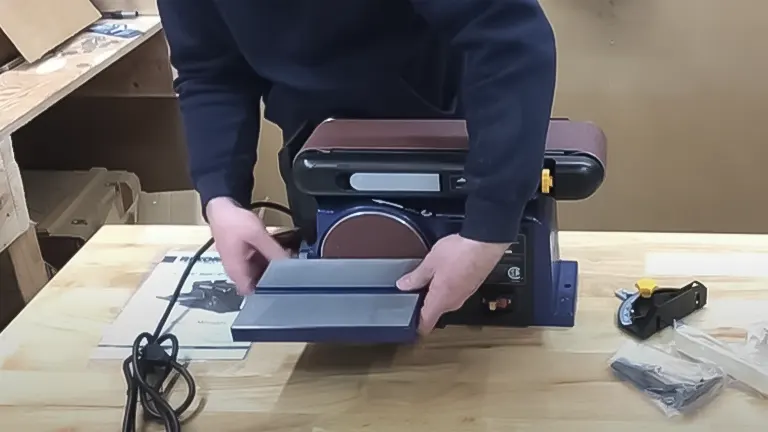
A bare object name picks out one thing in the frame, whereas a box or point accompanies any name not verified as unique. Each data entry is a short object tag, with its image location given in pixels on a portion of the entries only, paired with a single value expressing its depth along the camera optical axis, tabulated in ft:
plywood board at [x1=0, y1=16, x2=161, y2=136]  4.61
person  2.24
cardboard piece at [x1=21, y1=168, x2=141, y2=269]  5.49
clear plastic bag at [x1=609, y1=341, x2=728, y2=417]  2.39
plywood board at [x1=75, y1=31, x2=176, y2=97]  5.88
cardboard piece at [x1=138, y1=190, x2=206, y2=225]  6.31
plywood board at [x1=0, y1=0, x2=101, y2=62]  5.18
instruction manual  2.75
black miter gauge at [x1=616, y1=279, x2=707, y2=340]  2.67
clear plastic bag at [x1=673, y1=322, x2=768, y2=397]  2.45
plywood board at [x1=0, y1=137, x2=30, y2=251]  4.41
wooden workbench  2.40
